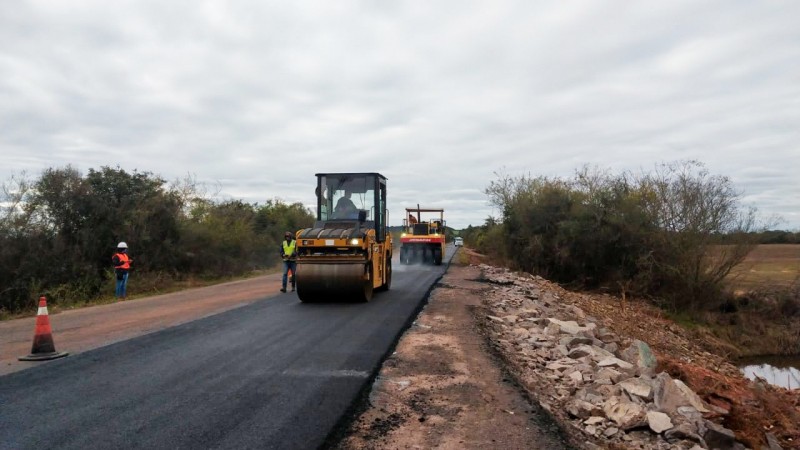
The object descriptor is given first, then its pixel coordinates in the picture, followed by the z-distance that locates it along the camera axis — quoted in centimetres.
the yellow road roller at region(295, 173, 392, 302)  1159
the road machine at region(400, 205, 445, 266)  2811
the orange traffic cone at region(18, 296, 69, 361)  729
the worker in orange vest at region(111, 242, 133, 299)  1500
